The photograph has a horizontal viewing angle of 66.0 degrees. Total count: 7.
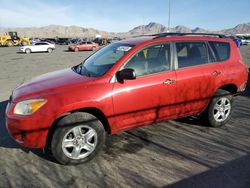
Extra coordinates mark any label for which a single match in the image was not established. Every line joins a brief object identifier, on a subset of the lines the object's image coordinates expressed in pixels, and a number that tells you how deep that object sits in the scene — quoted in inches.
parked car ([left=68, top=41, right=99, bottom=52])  1062.9
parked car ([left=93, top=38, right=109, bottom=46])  1484.4
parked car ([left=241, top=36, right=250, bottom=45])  1582.3
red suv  108.4
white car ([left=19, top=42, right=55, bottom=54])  916.7
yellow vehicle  1365.8
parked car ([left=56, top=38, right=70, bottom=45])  1797.3
